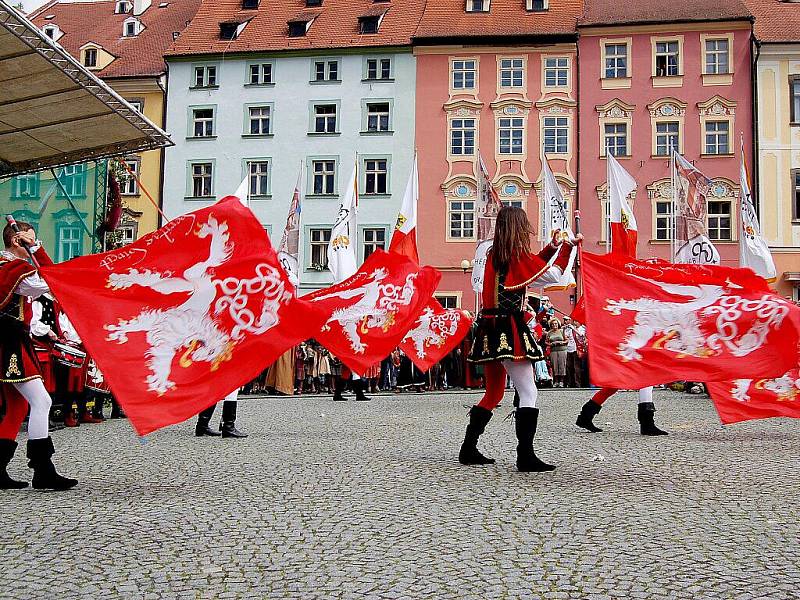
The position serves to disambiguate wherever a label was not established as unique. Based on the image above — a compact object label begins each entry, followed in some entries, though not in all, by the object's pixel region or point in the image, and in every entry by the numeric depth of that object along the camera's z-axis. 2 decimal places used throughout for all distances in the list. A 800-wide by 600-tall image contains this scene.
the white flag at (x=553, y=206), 21.75
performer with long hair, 8.23
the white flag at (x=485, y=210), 20.97
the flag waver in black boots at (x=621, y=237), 11.55
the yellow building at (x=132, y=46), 47.00
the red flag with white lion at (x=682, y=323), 8.69
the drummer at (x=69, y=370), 13.15
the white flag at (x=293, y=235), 19.53
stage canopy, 13.17
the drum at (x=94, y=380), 13.59
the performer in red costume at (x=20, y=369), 7.41
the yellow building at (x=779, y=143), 41.72
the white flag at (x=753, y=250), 19.83
